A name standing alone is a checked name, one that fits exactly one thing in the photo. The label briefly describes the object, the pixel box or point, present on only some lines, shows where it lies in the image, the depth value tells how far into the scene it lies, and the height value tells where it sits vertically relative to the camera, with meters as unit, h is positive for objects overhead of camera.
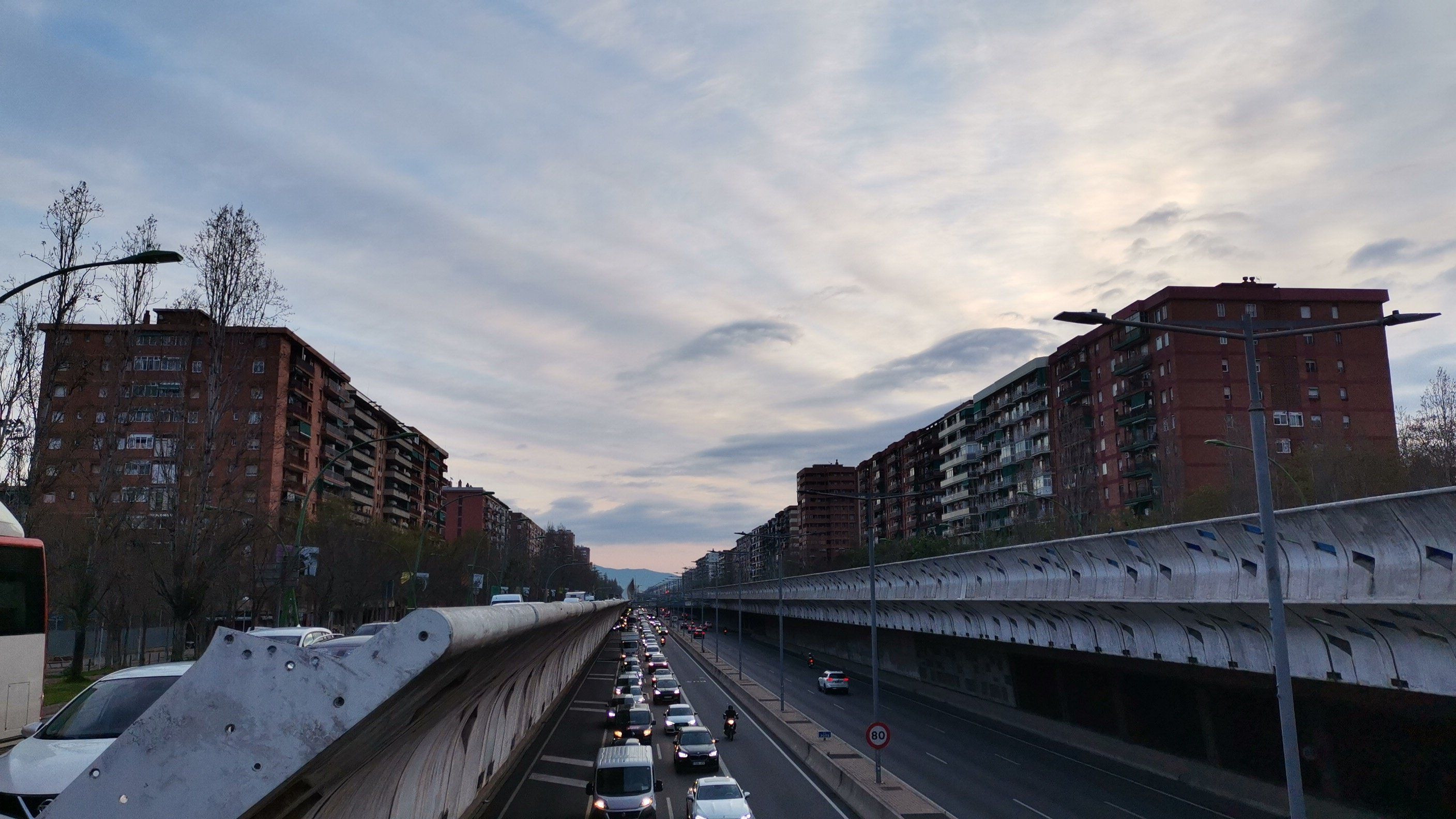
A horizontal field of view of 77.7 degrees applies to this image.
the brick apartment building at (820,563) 163.51 -1.13
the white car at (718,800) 21.47 -5.86
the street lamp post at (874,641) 31.67 -3.00
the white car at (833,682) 64.25 -8.87
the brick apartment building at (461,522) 174.50 +8.06
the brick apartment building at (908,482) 147.75 +13.39
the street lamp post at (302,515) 27.82 +1.40
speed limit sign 26.22 -5.14
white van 21.94 -5.64
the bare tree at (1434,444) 45.75 +6.34
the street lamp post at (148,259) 15.16 +5.29
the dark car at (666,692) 50.97 -7.52
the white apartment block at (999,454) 106.00 +13.17
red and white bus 15.65 -1.07
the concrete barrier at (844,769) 24.45 -7.16
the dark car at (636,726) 37.16 -6.93
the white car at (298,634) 14.88 -1.24
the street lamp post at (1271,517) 12.76 +0.55
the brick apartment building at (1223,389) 79.44 +14.81
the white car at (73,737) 9.00 -1.93
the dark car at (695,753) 31.59 -6.76
